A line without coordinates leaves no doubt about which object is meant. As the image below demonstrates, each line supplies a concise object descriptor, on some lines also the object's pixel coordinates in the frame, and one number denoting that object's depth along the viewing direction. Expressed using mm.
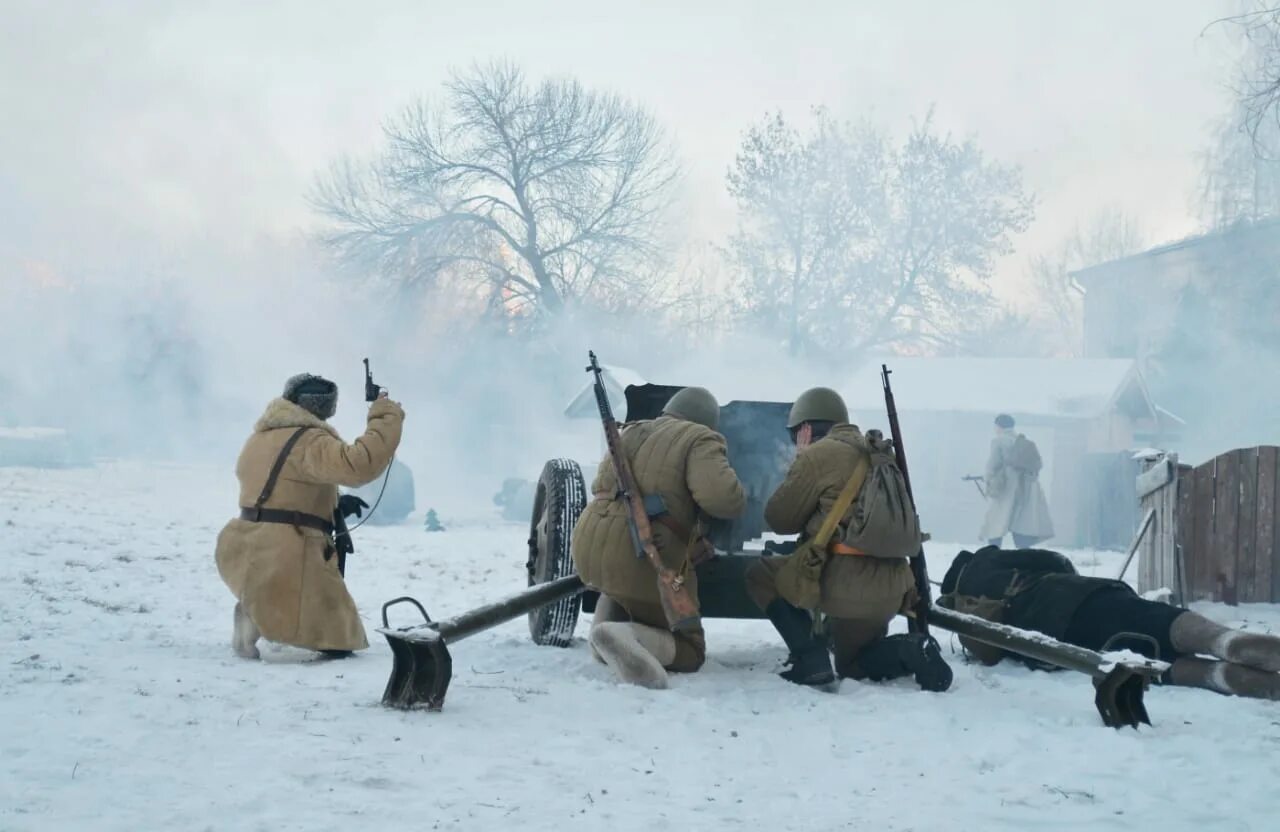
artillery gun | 4586
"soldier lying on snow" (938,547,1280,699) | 5086
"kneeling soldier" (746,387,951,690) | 5535
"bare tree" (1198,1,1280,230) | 22391
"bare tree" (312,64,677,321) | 28234
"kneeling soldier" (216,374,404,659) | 5707
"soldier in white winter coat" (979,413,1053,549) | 14258
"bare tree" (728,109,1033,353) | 31406
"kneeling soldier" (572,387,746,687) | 5566
